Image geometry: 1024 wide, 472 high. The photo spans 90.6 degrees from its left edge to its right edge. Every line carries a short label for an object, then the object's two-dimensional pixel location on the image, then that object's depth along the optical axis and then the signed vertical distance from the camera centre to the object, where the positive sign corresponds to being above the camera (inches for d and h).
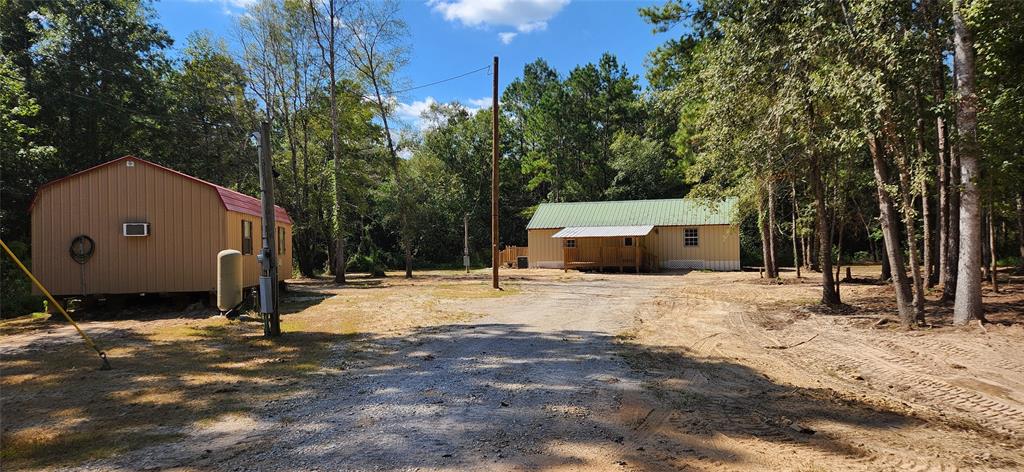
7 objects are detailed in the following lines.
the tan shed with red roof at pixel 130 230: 424.2 +26.0
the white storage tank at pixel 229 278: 359.3 -14.5
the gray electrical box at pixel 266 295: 301.6 -23.0
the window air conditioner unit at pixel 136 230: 429.7 +25.8
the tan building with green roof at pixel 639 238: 997.2 +13.7
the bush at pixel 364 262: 1249.6 -22.0
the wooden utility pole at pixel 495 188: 599.2 +73.7
